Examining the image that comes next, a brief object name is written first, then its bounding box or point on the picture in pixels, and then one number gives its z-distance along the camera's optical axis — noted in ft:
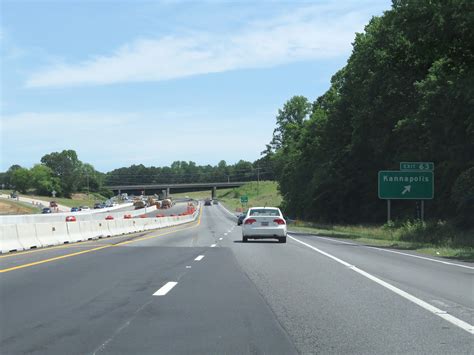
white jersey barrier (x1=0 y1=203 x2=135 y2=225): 178.97
